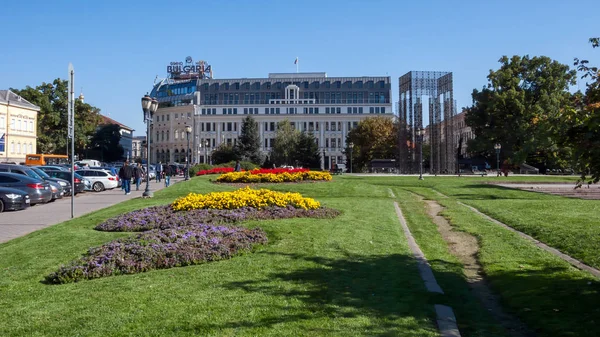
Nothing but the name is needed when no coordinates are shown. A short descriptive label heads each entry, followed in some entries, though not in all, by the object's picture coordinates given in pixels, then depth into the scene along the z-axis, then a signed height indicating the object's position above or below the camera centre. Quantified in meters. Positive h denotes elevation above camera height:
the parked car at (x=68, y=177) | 30.89 -0.37
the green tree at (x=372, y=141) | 85.06 +4.56
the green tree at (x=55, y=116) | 81.56 +8.52
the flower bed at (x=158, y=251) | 7.91 -1.34
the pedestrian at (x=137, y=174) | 32.62 -0.22
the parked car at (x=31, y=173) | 26.22 -0.10
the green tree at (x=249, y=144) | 73.25 +3.53
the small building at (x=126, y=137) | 160.49 +10.59
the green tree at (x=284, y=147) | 75.88 +3.18
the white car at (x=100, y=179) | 34.88 -0.54
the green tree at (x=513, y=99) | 62.03 +8.18
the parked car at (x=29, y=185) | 23.12 -0.61
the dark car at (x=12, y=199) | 20.45 -1.09
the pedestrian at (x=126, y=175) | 29.55 -0.25
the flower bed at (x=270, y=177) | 31.02 -0.44
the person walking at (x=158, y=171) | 52.82 -0.08
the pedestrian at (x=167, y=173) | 39.22 -0.21
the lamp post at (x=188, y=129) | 42.80 +3.31
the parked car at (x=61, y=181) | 28.93 -0.57
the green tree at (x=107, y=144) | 116.31 +5.91
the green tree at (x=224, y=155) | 74.55 +2.12
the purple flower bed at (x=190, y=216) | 12.53 -1.18
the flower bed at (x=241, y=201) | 14.73 -0.88
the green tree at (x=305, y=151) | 76.31 +2.56
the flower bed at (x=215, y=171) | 47.96 -0.10
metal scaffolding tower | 60.81 +5.93
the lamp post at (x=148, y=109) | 24.57 +2.92
